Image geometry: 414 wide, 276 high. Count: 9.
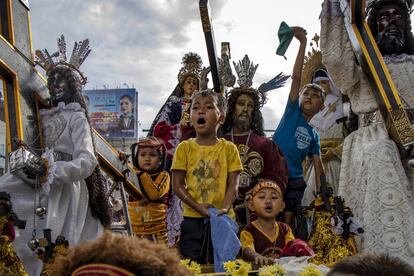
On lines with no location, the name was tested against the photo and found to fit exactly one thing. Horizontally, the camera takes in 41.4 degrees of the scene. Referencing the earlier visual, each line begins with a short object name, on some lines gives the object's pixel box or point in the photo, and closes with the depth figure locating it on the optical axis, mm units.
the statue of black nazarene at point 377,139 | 3895
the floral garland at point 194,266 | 3094
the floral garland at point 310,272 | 2946
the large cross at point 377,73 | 4160
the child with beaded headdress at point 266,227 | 3877
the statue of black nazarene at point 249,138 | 4668
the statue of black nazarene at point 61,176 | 3924
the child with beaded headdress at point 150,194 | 5250
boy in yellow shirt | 3815
